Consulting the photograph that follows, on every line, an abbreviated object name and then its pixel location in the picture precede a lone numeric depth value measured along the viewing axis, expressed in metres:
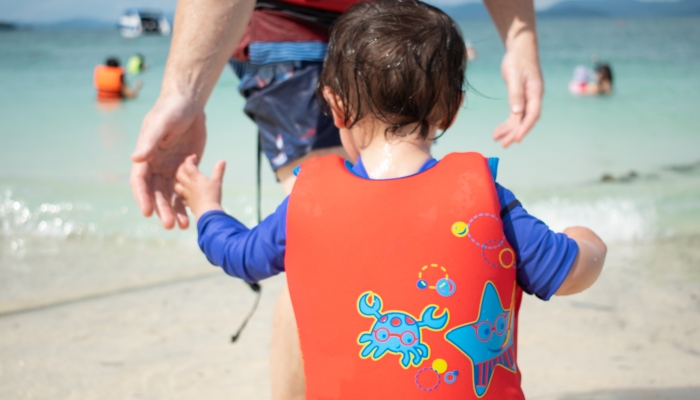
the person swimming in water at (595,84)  12.24
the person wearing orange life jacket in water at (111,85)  11.88
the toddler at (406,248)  1.15
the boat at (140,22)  45.97
